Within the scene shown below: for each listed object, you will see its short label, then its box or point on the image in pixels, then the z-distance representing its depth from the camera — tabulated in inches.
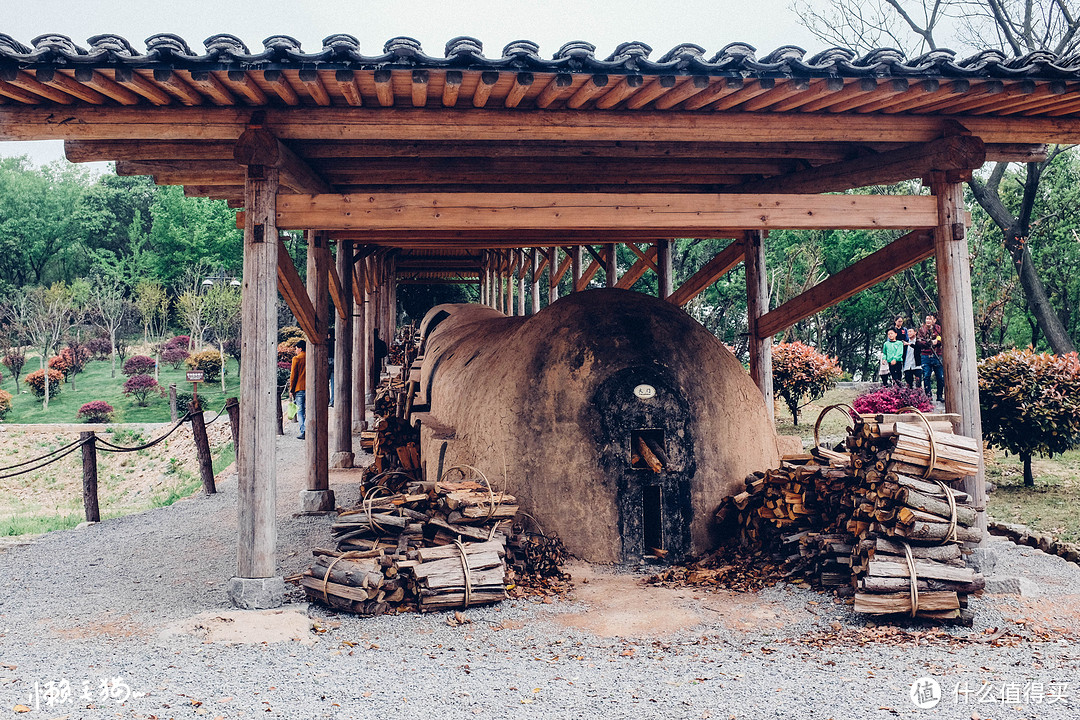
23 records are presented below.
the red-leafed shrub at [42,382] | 1072.2
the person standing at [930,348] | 608.7
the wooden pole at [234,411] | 447.4
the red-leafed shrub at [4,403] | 956.6
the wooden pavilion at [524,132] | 185.3
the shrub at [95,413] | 968.0
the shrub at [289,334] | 1092.9
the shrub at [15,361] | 1158.3
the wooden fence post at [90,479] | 361.4
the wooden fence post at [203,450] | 424.2
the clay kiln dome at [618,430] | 246.5
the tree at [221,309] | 1270.9
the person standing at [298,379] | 562.9
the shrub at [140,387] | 1085.1
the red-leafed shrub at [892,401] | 475.8
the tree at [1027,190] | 642.2
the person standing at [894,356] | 633.0
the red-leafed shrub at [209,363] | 1141.7
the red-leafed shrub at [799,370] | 590.9
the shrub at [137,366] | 1178.0
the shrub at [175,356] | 1249.4
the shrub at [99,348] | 1300.4
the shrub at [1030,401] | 383.2
